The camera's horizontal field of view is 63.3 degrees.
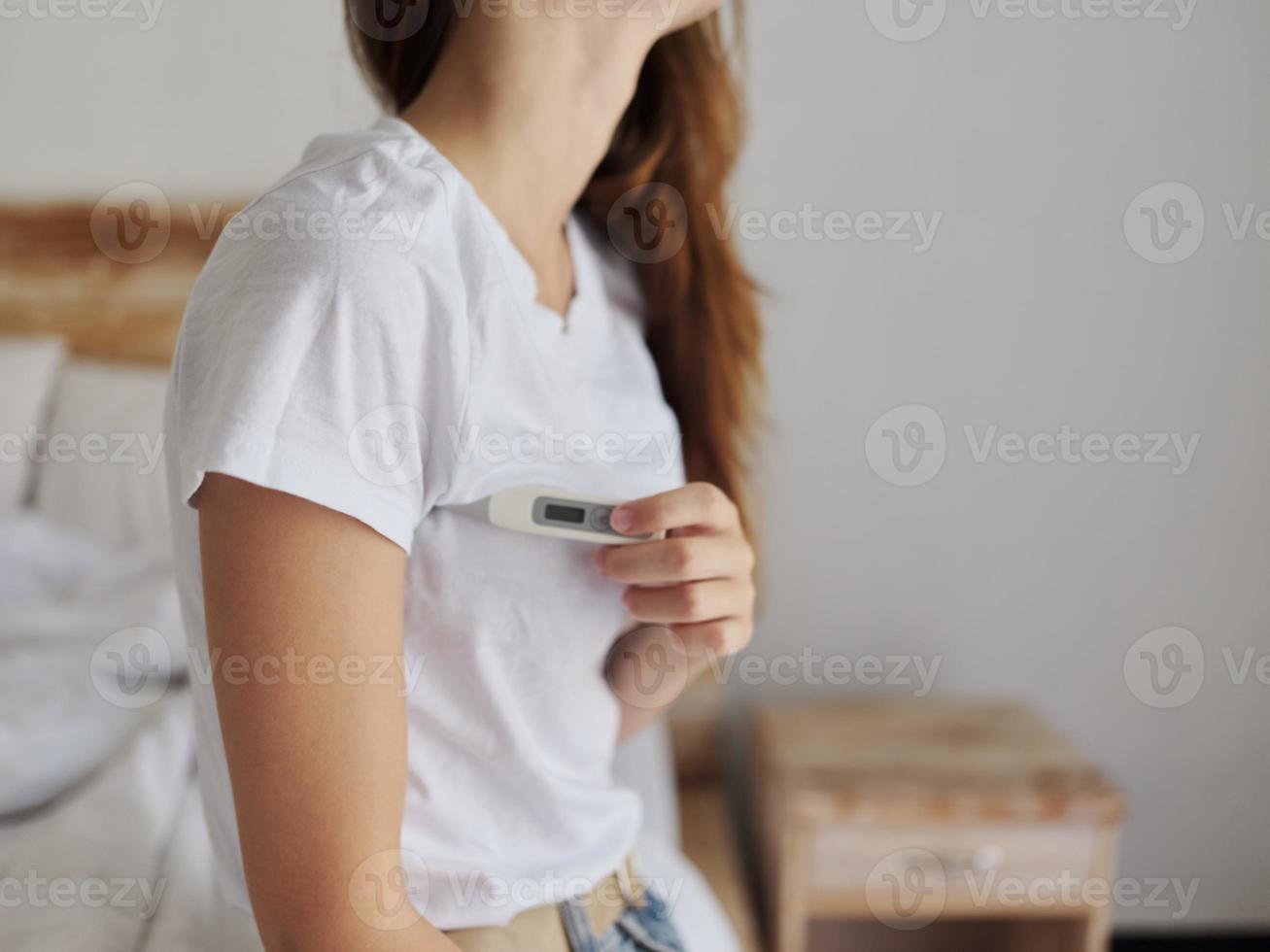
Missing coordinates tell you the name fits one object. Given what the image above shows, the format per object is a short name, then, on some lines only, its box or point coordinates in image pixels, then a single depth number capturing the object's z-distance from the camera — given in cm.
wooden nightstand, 140
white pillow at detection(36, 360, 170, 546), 161
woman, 49
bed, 86
